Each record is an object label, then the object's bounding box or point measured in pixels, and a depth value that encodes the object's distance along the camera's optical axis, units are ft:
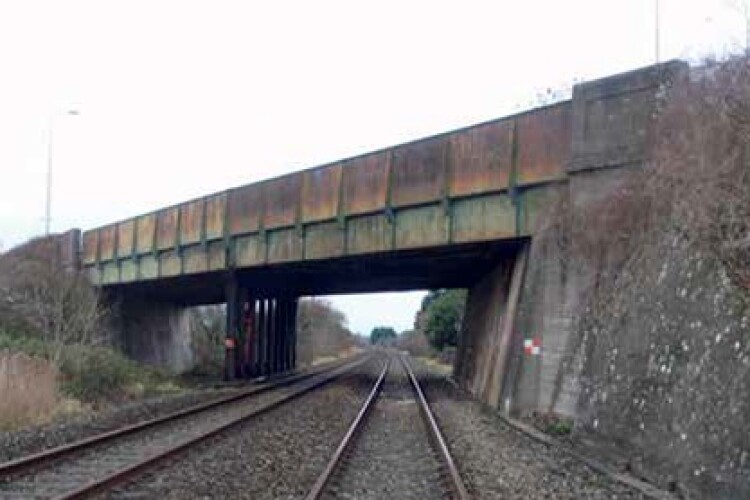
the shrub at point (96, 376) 90.79
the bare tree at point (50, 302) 122.72
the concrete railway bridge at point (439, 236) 66.33
